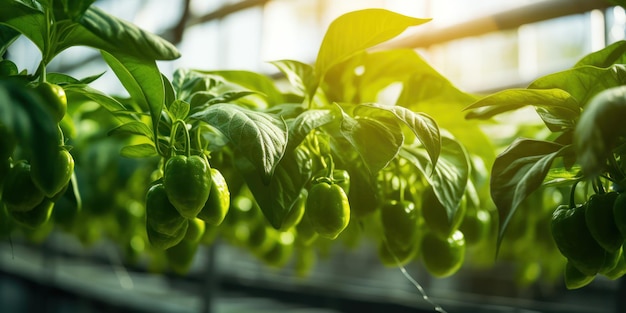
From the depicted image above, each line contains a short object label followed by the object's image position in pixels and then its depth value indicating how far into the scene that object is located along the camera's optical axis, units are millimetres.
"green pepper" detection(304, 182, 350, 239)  500
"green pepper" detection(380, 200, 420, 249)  588
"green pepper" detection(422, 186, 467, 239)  574
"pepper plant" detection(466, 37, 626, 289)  429
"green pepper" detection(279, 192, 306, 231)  542
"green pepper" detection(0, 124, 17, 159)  428
